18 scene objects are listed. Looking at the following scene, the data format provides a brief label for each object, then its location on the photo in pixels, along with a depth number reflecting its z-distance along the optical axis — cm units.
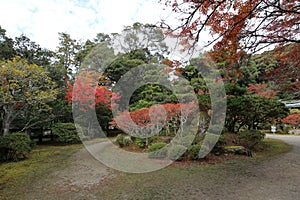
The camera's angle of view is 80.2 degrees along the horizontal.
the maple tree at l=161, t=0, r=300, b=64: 306
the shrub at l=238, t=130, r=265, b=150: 542
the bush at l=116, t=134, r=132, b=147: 684
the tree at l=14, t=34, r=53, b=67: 838
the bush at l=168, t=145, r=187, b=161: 446
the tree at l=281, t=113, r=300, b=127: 1079
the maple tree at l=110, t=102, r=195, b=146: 587
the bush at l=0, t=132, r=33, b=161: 460
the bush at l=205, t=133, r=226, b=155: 486
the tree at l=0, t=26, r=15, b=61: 784
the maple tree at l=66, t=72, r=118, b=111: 827
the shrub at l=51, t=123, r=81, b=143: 742
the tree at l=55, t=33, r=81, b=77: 1289
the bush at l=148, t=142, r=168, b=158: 479
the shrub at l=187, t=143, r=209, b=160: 438
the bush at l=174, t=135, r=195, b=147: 502
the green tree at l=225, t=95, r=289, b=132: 540
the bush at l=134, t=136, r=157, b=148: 630
